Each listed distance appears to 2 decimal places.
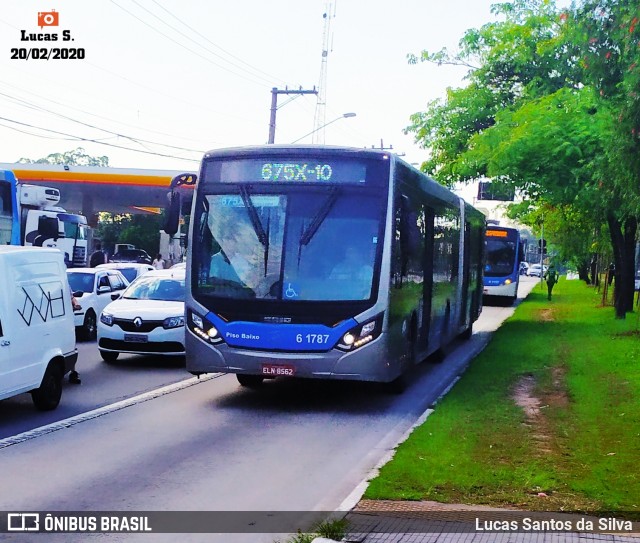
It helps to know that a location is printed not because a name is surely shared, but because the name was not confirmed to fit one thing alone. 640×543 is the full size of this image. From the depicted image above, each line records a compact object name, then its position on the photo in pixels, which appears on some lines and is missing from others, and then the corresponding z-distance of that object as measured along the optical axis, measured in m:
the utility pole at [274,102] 36.78
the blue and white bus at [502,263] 42.41
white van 10.91
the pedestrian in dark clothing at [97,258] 40.92
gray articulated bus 12.42
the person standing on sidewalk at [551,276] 45.25
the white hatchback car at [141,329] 16.89
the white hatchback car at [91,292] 21.50
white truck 23.00
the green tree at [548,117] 15.79
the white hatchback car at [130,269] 29.72
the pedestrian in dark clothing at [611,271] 45.29
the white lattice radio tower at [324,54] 54.41
